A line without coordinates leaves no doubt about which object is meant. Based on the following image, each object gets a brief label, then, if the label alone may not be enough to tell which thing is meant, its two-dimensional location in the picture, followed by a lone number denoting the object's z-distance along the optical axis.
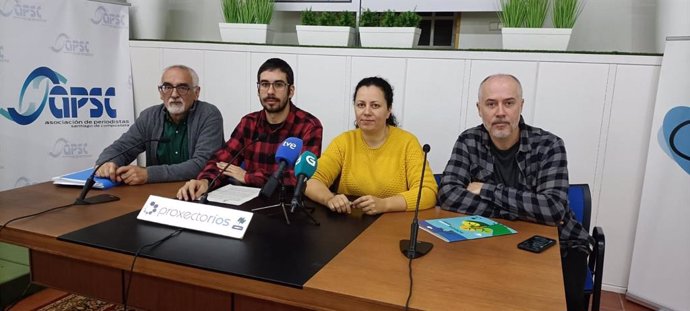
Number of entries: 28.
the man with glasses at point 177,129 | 2.48
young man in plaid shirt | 2.25
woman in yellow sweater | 2.06
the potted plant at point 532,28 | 2.79
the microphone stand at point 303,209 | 1.53
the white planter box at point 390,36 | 3.08
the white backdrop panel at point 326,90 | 3.18
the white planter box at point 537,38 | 2.78
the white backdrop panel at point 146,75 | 3.63
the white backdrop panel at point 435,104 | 2.95
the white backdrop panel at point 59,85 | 3.11
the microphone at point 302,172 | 1.55
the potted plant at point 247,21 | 3.35
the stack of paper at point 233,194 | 1.88
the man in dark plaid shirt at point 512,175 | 1.76
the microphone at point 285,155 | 1.55
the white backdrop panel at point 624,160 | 2.63
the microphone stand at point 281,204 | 1.66
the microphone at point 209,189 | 1.76
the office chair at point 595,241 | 1.72
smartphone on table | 1.46
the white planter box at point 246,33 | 3.36
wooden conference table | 1.15
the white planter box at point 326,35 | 3.21
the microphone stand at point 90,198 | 1.82
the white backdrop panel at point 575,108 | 2.71
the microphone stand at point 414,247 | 1.37
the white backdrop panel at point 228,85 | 3.40
